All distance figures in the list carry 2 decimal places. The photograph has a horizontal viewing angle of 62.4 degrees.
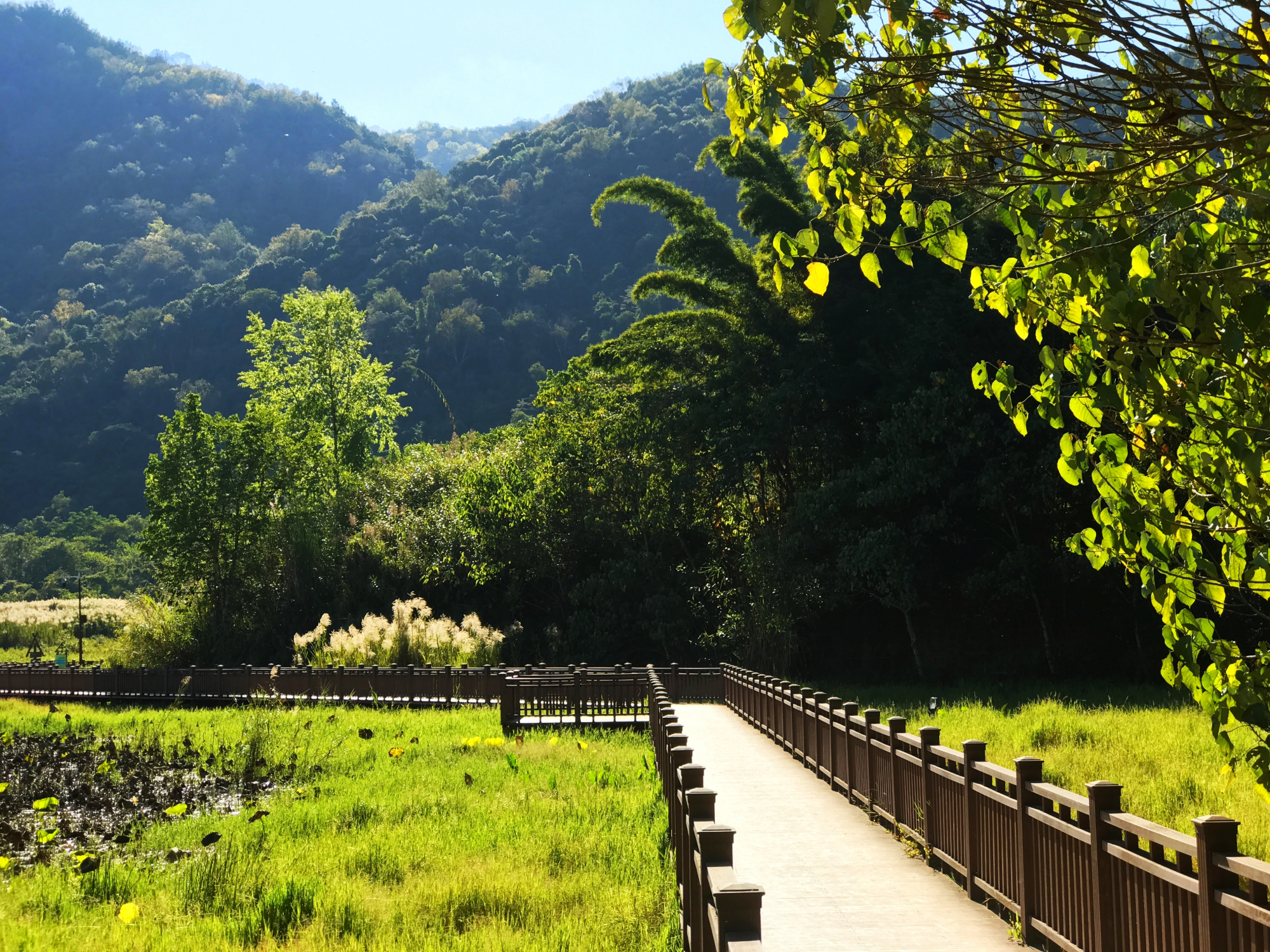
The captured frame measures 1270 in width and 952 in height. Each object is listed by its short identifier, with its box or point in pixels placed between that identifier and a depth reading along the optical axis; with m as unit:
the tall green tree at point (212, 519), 41.84
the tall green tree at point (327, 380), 51.69
